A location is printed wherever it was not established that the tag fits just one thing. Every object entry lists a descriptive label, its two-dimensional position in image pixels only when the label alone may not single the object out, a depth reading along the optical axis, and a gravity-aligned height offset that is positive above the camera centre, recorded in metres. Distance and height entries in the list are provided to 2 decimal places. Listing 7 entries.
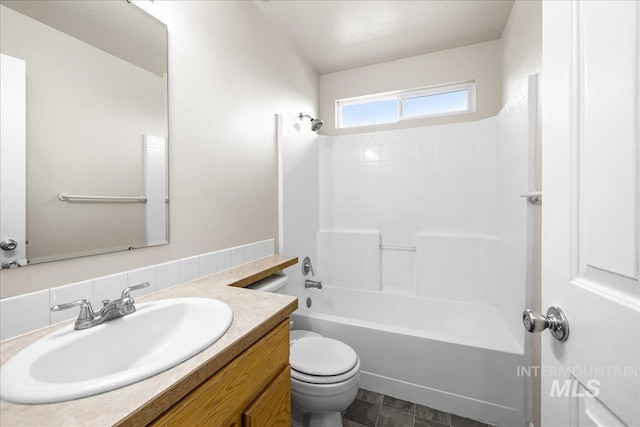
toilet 1.30 -0.84
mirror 0.78 +0.28
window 2.53 +1.08
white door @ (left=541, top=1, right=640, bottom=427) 0.40 +0.00
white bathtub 1.56 -0.96
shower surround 1.61 -0.35
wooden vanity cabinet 0.59 -0.48
